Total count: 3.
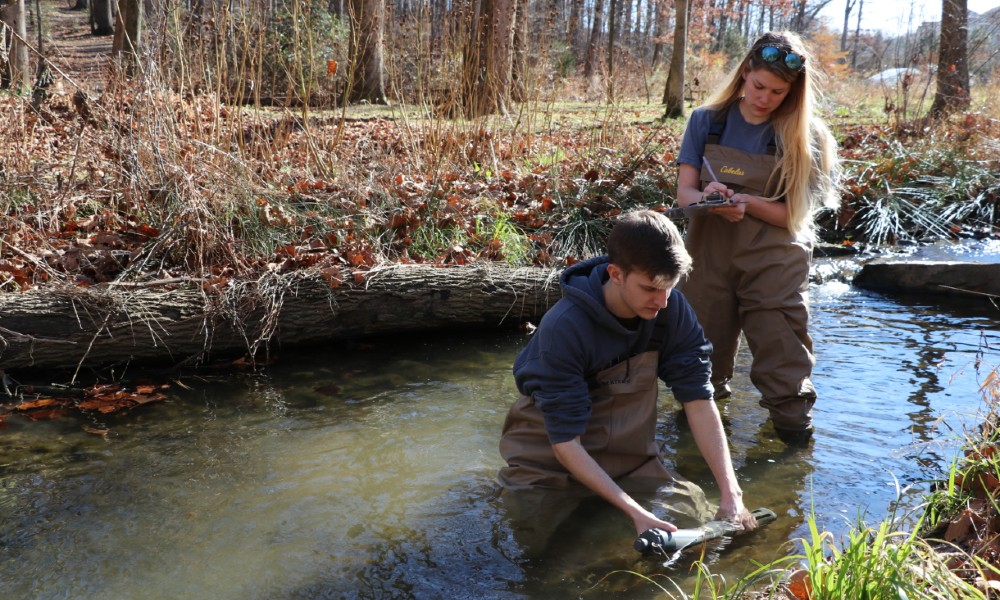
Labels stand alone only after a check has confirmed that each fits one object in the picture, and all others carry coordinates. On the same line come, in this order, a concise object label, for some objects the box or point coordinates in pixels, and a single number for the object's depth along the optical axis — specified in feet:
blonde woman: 12.12
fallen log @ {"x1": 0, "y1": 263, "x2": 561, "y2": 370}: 15.62
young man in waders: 9.01
